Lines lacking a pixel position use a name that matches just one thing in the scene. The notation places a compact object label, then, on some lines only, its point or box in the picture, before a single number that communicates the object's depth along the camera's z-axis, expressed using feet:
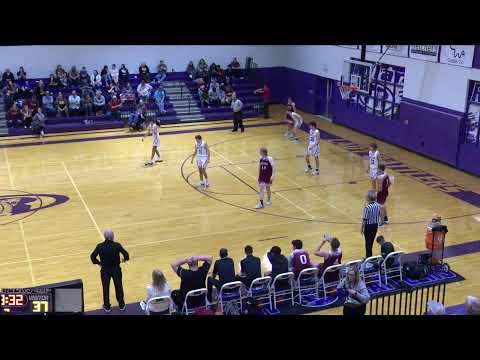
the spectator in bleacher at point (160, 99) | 88.63
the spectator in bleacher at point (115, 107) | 85.20
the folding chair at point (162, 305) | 29.32
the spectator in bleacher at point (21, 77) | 85.56
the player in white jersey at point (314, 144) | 58.75
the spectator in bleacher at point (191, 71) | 95.55
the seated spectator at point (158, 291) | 29.48
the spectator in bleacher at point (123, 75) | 90.75
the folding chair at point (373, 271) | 35.29
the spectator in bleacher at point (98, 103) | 85.15
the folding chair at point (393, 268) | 35.37
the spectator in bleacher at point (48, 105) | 82.69
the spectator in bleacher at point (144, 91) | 88.53
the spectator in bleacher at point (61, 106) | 82.84
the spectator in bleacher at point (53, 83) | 85.66
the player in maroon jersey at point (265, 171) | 48.52
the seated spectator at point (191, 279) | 30.27
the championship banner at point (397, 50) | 70.70
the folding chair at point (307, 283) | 33.60
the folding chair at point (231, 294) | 30.99
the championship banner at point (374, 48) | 75.32
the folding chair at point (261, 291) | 31.91
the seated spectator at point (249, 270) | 32.12
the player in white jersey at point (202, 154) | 54.08
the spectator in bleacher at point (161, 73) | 93.66
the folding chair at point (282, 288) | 32.37
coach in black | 31.58
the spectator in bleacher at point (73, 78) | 87.51
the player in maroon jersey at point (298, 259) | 33.37
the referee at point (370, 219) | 38.34
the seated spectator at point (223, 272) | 31.42
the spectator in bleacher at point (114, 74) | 89.71
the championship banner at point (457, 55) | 60.95
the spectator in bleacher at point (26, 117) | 80.28
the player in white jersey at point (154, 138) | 62.39
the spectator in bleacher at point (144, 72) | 91.97
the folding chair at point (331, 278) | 33.73
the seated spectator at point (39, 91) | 83.41
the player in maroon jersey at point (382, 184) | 45.73
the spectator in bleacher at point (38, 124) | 78.23
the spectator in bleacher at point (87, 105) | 84.18
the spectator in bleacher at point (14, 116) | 80.41
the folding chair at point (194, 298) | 29.97
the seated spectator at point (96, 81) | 88.33
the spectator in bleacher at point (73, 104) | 83.41
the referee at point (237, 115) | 79.15
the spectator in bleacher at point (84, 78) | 87.66
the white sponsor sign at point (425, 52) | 65.98
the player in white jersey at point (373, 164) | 51.29
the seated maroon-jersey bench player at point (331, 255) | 33.74
